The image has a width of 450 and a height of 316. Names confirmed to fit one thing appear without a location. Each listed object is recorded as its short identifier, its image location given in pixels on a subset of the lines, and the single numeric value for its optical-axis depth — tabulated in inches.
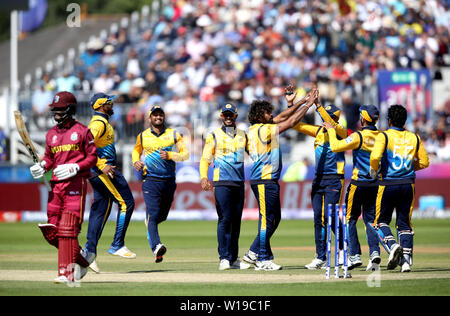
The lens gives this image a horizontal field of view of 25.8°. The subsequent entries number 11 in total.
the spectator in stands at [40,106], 1157.1
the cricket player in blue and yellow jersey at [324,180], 562.9
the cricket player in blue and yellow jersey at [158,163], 586.9
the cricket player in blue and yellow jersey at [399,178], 547.8
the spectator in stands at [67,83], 1239.5
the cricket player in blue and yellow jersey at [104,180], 572.7
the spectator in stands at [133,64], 1322.6
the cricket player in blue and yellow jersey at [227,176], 557.0
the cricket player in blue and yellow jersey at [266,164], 553.3
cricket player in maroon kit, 458.3
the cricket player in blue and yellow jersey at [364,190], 561.9
